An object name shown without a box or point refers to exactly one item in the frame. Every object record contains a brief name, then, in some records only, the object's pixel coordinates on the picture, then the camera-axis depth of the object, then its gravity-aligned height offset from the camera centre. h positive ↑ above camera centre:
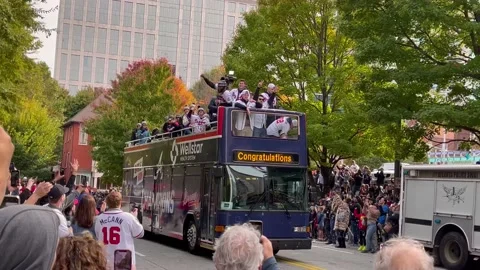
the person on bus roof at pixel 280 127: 16.94 +1.64
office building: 115.56 +26.84
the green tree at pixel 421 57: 20.52 +4.65
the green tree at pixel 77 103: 90.31 +10.72
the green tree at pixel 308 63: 31.11 +6.24
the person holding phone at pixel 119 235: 7.24 -0.54
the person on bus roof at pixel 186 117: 19.75 +2.10
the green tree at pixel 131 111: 50.00 +5.56
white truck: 16.69 -0.25
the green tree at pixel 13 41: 15.77 +3.42
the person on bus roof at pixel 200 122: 18.36 +1.89
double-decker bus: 16.34 +0.24
